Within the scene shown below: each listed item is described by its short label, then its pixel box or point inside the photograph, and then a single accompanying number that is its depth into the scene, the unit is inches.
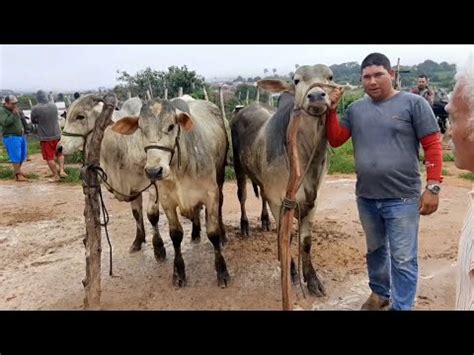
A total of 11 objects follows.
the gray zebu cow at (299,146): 134.6
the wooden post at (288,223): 103.6
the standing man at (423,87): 385.1
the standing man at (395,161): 117.4
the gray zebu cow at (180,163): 137.9
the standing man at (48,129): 365.1
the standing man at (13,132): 367.6
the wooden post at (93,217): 136.6
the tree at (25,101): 946.1
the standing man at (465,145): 60.6
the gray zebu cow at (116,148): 179.3
